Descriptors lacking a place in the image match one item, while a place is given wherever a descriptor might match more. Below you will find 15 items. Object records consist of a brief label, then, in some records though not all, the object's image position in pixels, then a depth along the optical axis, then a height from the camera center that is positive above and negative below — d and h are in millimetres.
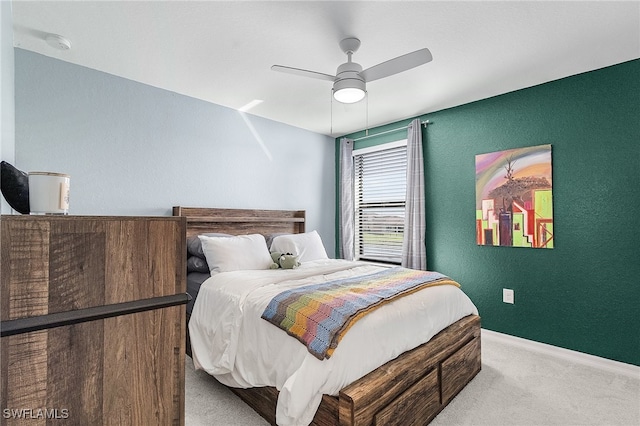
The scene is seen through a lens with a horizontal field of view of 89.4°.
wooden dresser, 735 -266
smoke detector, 2320 +1282
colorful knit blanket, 1651 -522
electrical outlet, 3285 -830
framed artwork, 3084 +164
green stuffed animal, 3031 -438
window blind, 4340 +210
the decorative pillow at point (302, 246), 3473 -339
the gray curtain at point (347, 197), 4797 +268
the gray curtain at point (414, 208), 3893 +83
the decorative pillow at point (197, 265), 3006 -459
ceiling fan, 2195 +1000
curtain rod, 3975 +1131
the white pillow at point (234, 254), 2857 -351
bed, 1565 -899
